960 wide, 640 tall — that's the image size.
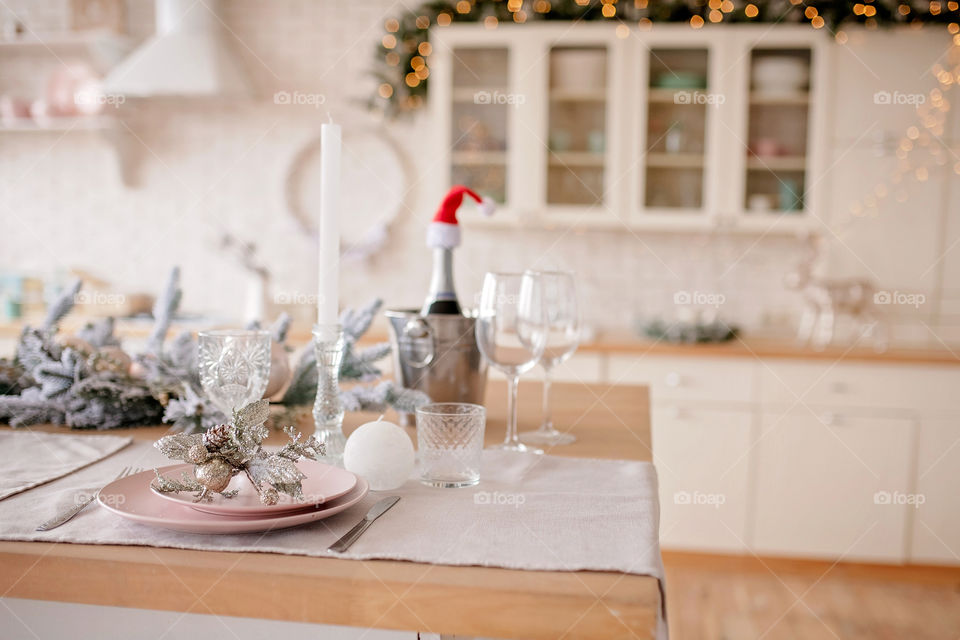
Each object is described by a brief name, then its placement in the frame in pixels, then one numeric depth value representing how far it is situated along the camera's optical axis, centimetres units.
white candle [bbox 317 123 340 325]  92
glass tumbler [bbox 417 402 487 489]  87
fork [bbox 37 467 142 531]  71
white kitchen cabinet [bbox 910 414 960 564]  261
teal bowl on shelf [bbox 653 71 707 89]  288
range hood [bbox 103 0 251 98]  303
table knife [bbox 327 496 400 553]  68
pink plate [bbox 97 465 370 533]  69
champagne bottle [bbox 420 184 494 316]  117
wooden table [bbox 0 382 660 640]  60
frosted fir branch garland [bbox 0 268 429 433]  106
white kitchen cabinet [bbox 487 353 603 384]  276
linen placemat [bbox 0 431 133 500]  86
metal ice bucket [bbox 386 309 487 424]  113
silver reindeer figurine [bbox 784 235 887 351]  279
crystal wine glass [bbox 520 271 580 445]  105
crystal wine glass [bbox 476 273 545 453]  103
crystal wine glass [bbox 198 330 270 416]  92
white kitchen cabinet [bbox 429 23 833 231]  284
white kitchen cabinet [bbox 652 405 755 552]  269
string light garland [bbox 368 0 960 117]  279
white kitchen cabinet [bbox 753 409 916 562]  263
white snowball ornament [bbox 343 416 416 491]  84
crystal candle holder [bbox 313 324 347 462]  91
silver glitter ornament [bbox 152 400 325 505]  72
